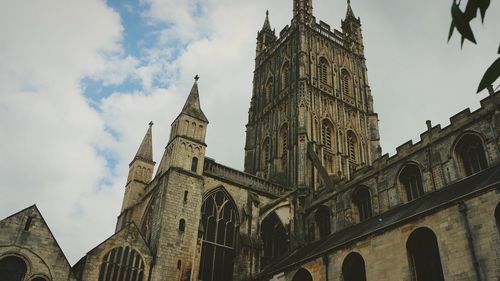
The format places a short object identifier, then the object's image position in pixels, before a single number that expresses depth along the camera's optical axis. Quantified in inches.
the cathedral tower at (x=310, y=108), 1428.4
